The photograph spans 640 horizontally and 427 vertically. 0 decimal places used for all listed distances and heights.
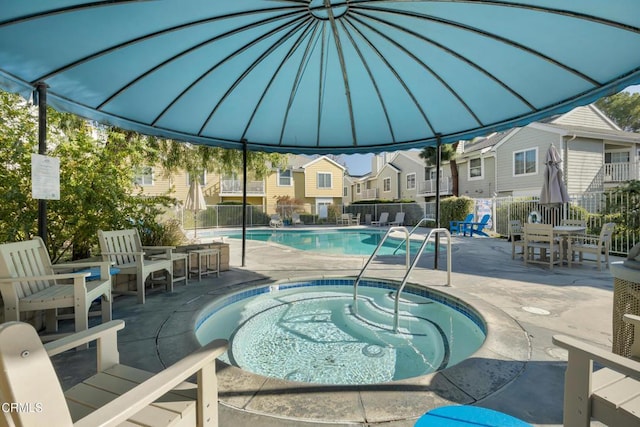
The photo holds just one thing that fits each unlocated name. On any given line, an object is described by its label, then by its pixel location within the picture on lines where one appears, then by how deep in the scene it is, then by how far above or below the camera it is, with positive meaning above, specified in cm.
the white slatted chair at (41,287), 263 -75
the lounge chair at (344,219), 2187 -53
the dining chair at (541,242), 629 -70
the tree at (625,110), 2527 +875
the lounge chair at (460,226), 1394 -68
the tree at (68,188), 417 +37
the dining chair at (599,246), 618 -73
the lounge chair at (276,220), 2027 -57
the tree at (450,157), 1847 +351
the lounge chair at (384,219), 2137 -51
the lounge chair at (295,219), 2255 -53
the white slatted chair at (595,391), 130 -86
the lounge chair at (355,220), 2152 -60
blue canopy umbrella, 289 +183
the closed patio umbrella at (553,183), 828 +80
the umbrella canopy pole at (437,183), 590 +60
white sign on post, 330 +40
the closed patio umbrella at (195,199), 1196 +51
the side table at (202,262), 540 -95
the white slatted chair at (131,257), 404 -65
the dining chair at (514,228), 761 -45
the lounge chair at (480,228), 1341 -73
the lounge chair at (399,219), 2036 -48
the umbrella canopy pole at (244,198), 642 +30
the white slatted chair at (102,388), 86 -65
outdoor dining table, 641 -45
